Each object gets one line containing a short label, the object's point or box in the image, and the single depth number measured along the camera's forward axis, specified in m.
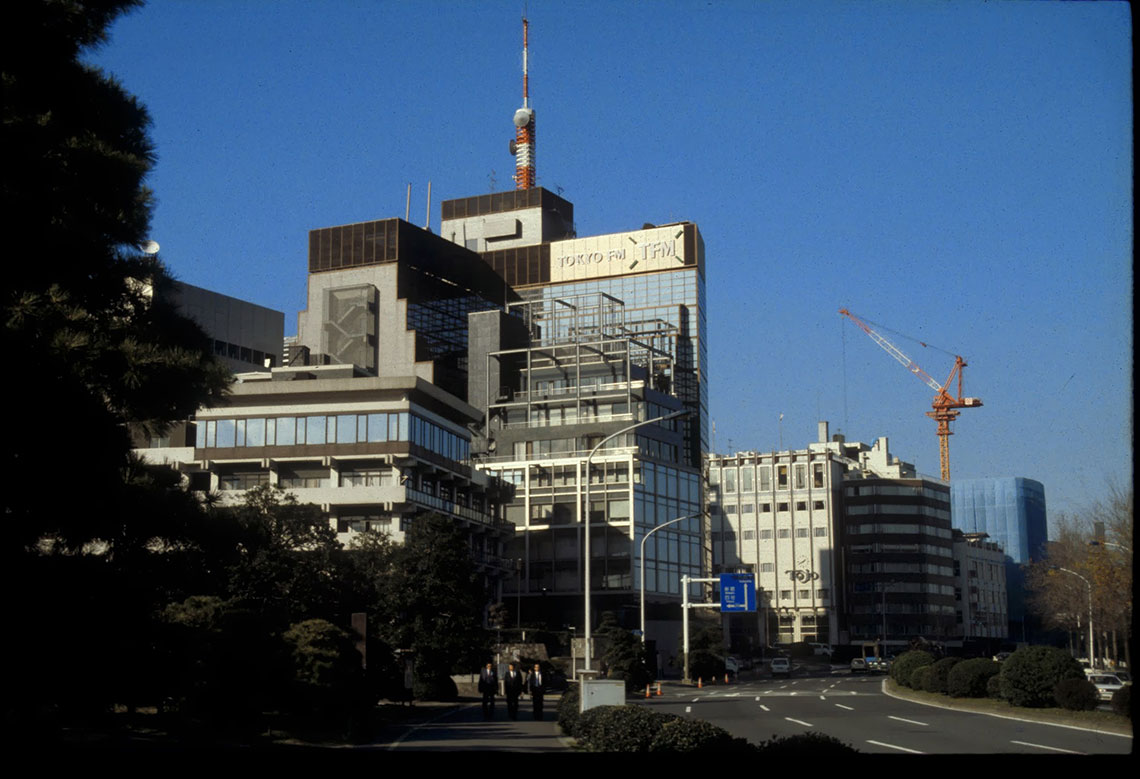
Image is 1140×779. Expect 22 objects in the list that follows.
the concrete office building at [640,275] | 180.25
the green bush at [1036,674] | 42.38
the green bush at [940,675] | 54.62
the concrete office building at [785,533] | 175.75
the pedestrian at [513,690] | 40.28
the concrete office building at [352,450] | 92.44
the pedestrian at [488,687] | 40.66
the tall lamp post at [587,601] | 45.25
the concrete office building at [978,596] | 179.62
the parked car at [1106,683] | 57.33
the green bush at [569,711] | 30.11
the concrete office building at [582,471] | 122.31
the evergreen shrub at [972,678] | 49.59
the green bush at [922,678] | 55.75
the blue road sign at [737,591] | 79.44
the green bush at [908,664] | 61.00
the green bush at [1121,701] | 31.05
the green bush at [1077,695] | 40.59
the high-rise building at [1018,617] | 177.48
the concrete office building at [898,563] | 173.38
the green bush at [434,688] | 56.09
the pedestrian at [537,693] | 39.88
